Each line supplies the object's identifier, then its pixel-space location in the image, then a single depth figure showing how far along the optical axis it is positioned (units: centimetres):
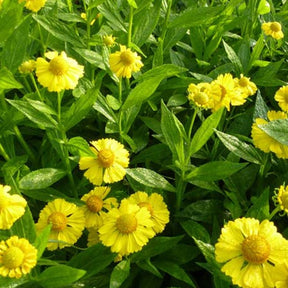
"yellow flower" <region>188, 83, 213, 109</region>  47
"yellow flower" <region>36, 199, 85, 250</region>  45
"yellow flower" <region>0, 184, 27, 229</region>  38
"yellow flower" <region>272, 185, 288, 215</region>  41
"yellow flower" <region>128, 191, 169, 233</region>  46
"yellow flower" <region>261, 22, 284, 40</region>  64
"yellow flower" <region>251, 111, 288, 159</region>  48
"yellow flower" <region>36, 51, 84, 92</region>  47
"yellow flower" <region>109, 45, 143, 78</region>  53
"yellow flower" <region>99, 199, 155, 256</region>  43
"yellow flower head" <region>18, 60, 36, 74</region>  52
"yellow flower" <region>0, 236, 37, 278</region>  36
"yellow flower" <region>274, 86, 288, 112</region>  52
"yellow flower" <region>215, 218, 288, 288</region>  37
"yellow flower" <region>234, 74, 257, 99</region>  54
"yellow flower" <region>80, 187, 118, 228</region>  47
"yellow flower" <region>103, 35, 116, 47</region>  58
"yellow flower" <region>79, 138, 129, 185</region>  47
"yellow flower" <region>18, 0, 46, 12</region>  54
